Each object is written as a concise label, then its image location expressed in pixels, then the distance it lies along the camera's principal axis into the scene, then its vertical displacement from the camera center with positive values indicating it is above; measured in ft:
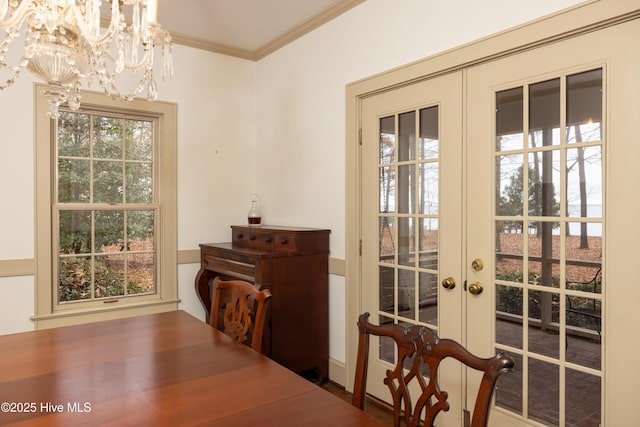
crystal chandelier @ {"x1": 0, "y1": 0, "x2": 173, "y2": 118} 4.69 +2.03
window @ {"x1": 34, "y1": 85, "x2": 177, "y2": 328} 10.44 +0.06
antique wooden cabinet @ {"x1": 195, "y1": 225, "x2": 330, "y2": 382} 9.73 -1.69
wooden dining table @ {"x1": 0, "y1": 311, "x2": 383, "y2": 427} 3.77 -1.76
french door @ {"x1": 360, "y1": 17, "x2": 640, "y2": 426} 5.96 -0.10
